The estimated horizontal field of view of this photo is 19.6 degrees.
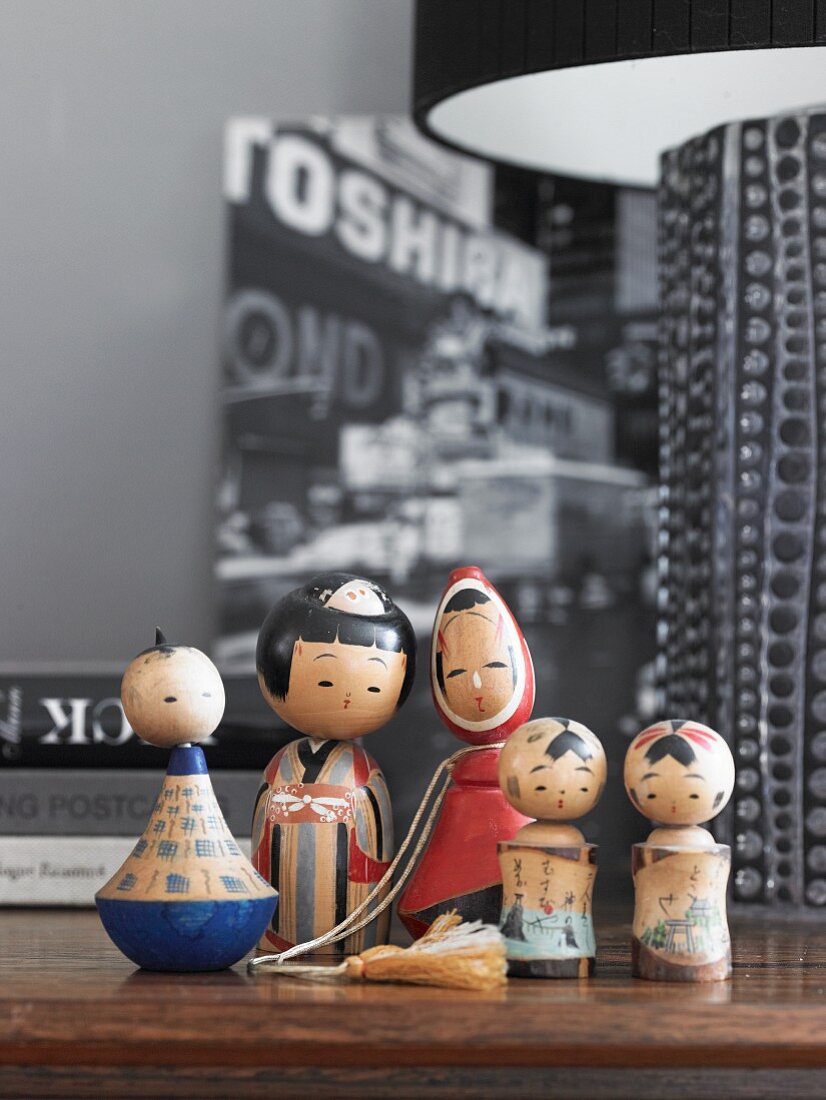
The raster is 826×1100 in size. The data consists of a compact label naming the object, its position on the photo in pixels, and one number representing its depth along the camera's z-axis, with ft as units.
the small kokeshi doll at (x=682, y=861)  2.68
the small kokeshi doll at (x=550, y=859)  2.69
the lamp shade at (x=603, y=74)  3.05
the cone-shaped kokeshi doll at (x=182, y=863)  2.68
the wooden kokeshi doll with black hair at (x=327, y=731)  2.84
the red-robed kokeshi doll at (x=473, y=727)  2.84
